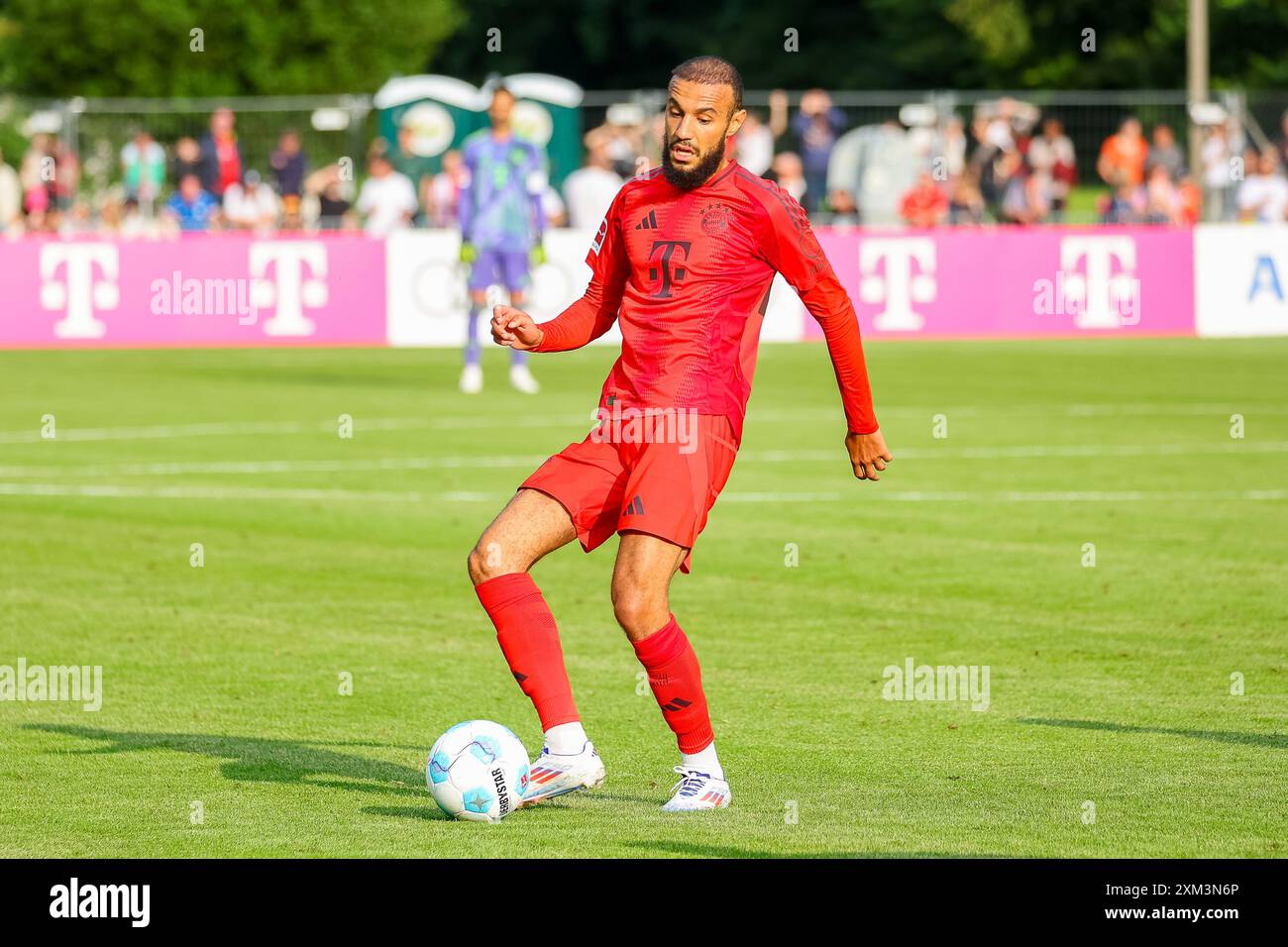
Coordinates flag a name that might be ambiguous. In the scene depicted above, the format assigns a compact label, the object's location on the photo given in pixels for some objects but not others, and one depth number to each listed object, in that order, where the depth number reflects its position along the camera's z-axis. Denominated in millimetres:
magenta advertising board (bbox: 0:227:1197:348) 25906
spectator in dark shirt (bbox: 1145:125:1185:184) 31547
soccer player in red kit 6855
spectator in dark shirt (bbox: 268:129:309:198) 31906
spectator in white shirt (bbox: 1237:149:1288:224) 29844
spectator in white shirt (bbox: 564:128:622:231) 28312
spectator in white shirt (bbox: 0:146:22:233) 30016
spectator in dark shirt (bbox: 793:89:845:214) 30438
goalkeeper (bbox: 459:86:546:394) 21219
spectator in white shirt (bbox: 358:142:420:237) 29203
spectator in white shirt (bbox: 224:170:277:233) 31719
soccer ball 6777
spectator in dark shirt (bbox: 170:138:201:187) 31438
